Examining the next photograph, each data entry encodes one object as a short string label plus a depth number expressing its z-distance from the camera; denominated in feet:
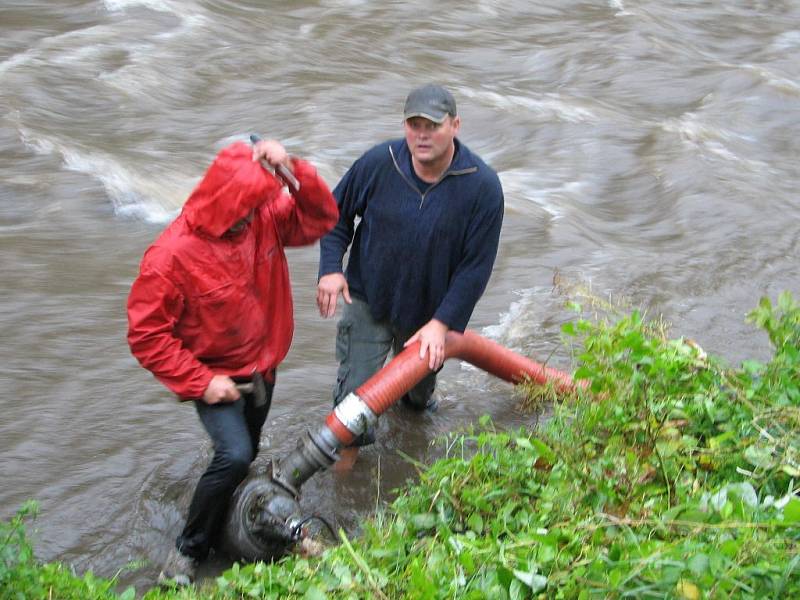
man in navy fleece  32.35
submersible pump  31.09
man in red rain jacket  28.48
